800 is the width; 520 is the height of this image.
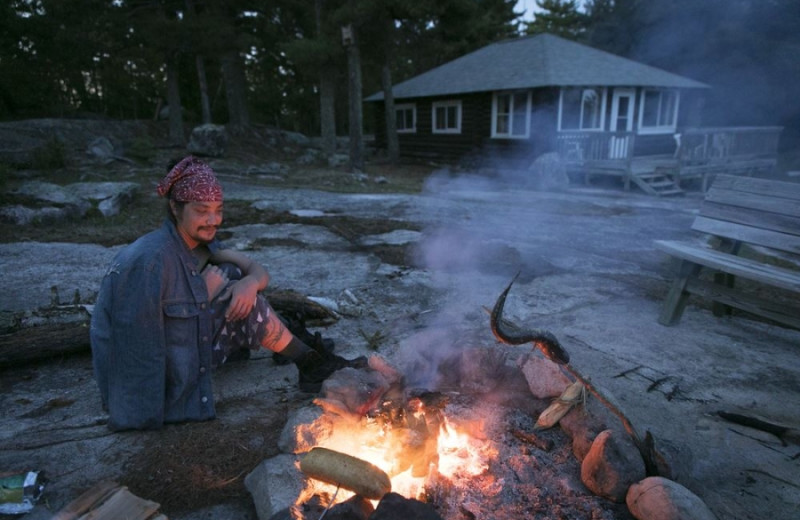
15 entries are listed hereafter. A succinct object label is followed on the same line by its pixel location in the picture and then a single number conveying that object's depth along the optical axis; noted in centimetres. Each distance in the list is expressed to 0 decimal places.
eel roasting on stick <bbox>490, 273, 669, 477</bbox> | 206
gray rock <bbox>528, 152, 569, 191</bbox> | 1349
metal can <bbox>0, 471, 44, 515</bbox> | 192
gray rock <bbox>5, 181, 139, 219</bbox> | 692
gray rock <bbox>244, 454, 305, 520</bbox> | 189
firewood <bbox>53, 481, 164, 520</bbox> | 181
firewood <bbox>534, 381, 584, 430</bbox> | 237
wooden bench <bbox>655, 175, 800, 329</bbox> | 350
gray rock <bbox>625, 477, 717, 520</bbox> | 173
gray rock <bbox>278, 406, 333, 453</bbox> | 225
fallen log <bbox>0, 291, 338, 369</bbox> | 311
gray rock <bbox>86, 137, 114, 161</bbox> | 1383
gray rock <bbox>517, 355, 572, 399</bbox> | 253
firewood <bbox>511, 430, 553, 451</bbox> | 228
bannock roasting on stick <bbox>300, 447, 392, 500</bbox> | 190
